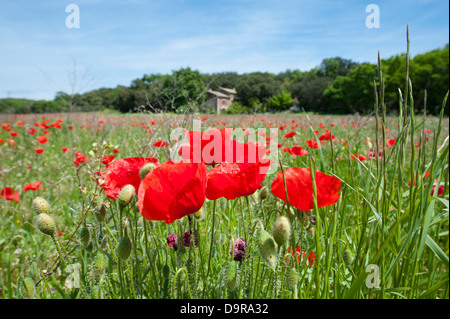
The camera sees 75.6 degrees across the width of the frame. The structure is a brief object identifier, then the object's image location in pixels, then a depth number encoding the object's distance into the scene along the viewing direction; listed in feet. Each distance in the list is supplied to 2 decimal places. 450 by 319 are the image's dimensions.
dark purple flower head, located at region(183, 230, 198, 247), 2.46
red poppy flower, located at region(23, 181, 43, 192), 5.43
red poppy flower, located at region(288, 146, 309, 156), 5.93
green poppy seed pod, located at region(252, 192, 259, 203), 2.71
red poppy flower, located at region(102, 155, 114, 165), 3.05
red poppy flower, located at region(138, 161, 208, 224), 1.70
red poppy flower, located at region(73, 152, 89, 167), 3.99
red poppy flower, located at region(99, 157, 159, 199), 2.23
